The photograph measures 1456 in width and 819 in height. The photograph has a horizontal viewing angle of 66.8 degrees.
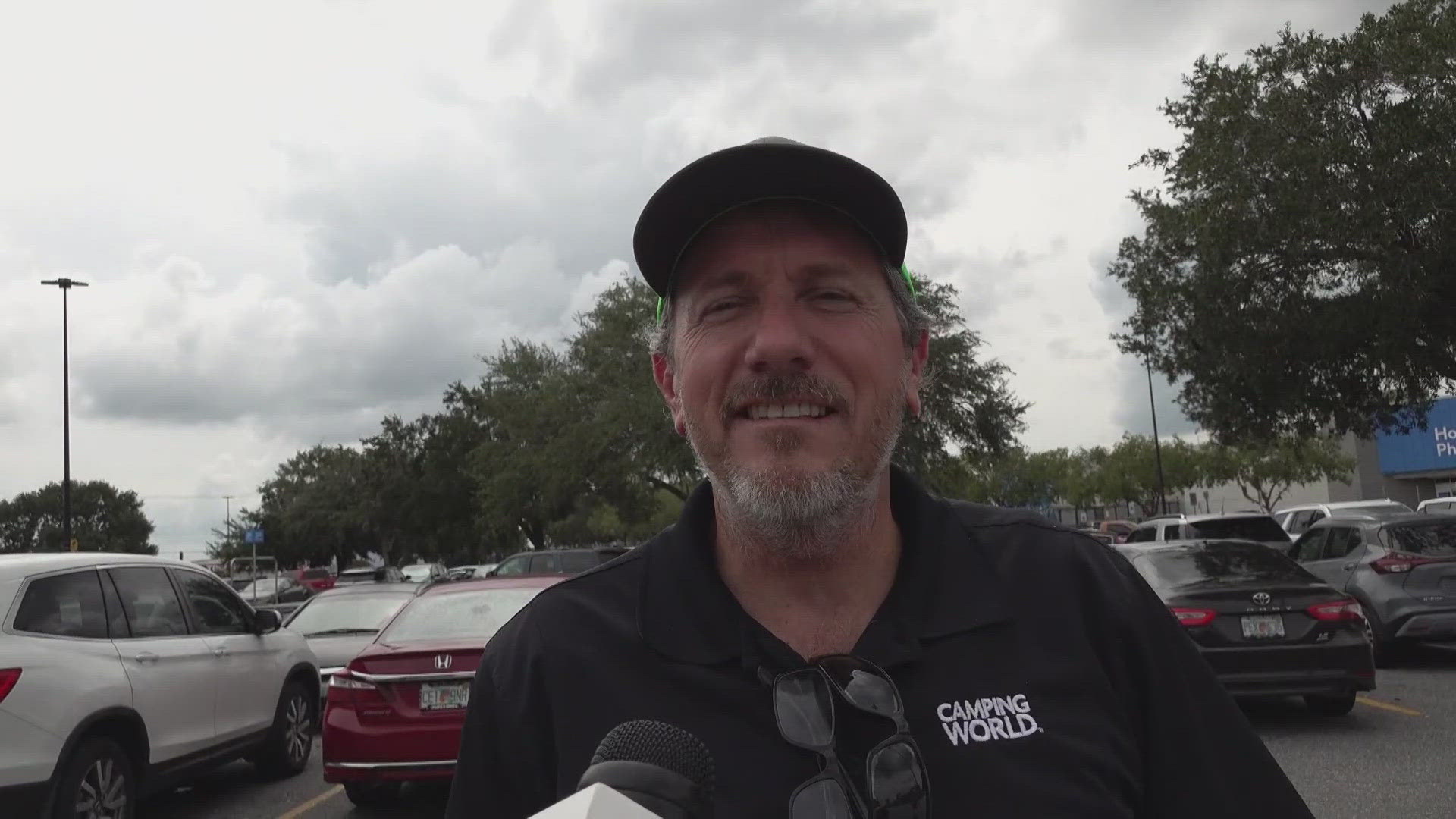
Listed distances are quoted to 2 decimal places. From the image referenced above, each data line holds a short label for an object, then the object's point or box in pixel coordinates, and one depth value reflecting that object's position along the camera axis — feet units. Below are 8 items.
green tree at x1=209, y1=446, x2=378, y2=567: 216.95
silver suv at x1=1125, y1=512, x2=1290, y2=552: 55.26
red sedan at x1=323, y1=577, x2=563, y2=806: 24.72
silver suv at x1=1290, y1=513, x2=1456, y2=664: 38.45
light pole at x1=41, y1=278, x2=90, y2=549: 102.20
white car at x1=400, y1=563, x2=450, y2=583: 127.60
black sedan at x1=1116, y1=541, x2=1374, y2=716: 28.96
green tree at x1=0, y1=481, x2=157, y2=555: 305.94
